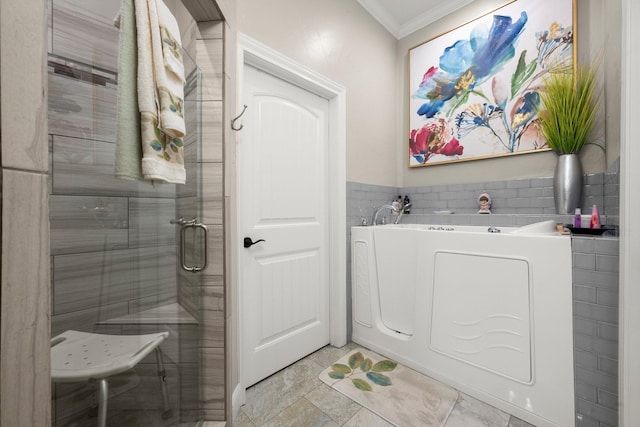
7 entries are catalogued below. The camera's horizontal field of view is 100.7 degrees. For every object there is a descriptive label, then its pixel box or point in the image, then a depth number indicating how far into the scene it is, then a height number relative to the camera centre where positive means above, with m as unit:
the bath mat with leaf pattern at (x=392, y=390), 1.36 -1.02
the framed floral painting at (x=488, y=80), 1.88 +1.08
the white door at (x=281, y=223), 1.61 -0.05
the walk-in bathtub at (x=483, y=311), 1.25 -0.55
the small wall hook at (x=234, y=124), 1.33 +0.47
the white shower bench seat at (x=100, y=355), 0.85 -0.50
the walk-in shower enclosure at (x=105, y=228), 0.93 -0.05
